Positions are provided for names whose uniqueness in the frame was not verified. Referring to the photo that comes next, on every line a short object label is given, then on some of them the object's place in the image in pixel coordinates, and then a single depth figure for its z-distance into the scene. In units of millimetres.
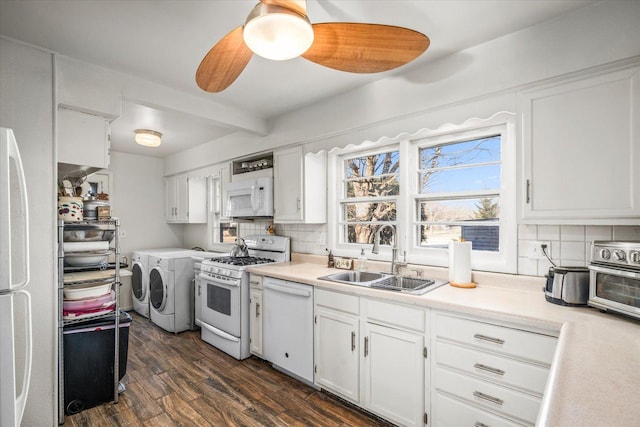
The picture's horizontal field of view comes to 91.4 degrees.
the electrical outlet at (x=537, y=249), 1971
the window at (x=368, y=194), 2865
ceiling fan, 1265
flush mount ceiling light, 3822
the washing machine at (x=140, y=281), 4305
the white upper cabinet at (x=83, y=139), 2186
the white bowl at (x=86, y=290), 2219
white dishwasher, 2508
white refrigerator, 1062
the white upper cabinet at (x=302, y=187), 3193
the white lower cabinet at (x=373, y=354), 1900
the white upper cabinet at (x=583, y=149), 1554
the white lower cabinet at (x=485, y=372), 1498
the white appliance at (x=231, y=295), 3021
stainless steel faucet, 2541
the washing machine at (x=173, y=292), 3805
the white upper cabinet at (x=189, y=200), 5004
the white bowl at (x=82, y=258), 2296
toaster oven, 1364
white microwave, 3551
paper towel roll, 2127
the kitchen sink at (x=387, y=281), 2083
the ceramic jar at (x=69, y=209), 2225
